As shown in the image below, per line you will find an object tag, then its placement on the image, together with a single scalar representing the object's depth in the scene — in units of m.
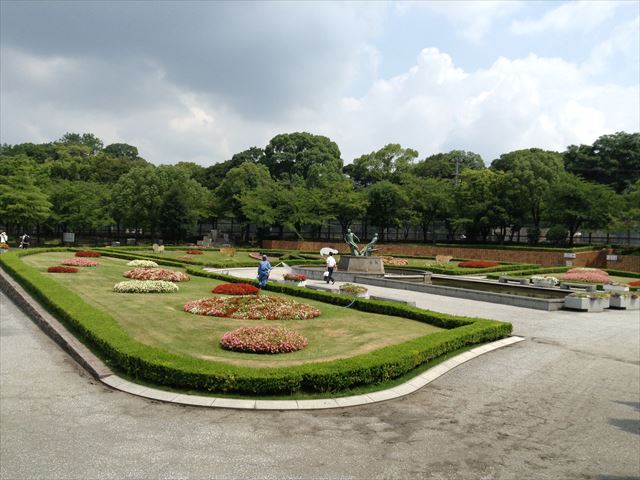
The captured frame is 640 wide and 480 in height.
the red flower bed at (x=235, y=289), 20.55
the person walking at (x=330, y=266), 26.41
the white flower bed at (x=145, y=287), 19.91
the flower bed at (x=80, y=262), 29.52
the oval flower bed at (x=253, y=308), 15.66
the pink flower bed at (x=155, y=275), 23.52
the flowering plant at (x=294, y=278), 24.70
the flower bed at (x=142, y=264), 31.02
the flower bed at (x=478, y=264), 37.11
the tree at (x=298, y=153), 81.75
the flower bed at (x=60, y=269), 25.58
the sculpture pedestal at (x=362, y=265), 30.88
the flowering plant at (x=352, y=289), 20.75
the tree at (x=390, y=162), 69.31
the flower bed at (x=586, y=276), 28.77
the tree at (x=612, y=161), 60.25
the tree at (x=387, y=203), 57.28
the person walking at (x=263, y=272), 22.11
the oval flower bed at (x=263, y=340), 11.29
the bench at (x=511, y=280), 28.09
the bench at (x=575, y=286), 26.13
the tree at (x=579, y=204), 43.56
